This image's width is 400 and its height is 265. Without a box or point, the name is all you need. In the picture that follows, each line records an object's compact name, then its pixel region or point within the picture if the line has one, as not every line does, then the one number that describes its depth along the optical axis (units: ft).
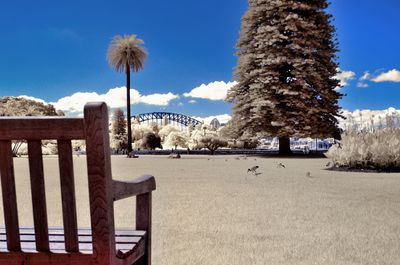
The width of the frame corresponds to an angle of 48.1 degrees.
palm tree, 129.59
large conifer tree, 94.07
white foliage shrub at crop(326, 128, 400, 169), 48.88
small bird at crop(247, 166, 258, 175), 46.73
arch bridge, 227.22
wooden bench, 7.33
